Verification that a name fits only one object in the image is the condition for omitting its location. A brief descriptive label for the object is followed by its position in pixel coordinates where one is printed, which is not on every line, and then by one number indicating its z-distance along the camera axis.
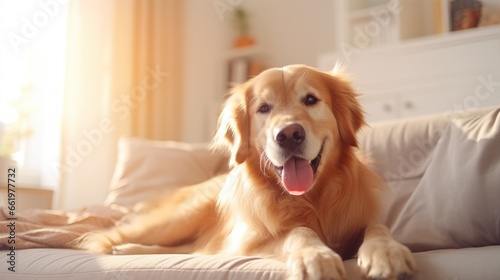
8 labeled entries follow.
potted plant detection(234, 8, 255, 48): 4.19
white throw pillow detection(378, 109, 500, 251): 1.34
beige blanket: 1.68
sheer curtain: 3.16
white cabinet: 2.70
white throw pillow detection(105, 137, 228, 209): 2.44
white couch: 1.10
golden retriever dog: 1.36
